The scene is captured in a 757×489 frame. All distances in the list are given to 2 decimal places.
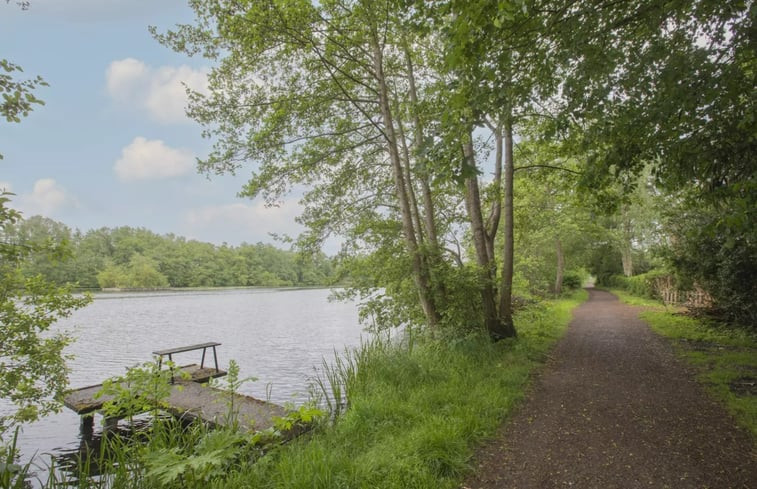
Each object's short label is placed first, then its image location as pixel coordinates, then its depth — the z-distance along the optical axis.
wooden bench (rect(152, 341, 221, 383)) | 8.37
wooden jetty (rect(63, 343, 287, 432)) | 6.30
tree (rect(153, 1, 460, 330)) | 7.16
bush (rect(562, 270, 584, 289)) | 27.62
